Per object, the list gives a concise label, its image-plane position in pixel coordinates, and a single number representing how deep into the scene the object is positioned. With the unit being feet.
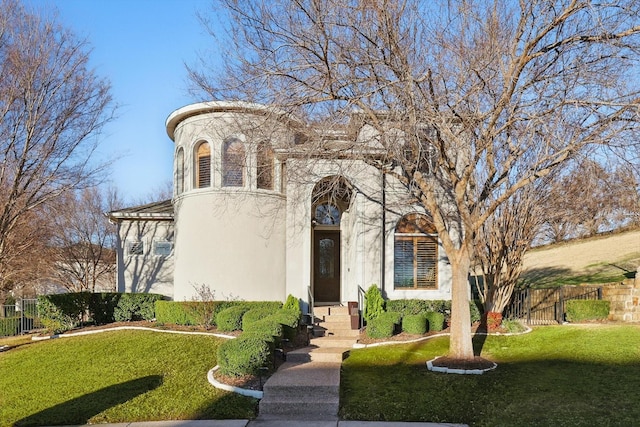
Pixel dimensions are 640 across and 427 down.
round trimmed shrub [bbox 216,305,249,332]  42.52
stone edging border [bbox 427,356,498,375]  29.71
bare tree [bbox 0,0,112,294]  44.93
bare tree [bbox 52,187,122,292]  85.35
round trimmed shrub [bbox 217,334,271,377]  28.78
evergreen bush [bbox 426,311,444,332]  42.60
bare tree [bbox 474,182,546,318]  44.60
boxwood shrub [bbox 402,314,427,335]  40.91
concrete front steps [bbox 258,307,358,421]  25.94
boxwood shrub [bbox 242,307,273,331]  40.88
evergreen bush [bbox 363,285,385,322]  43.89
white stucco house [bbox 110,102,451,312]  46.83
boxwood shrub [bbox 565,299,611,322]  48.03
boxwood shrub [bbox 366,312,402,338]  39.96
